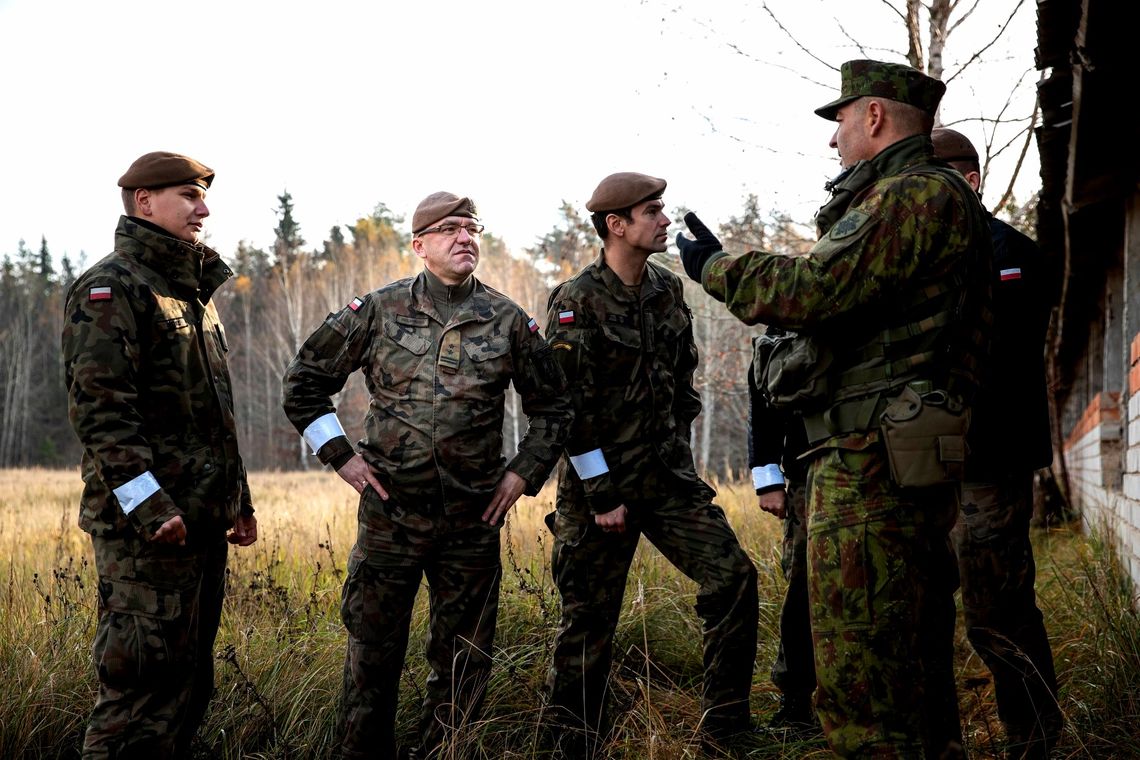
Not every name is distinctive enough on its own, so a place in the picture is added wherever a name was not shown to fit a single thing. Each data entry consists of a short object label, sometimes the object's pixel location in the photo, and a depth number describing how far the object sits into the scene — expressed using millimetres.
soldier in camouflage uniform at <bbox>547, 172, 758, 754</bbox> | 3865
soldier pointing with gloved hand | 2543
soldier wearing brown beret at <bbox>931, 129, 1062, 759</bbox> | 3350
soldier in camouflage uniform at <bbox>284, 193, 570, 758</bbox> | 3590
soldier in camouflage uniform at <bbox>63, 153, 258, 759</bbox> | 3021
